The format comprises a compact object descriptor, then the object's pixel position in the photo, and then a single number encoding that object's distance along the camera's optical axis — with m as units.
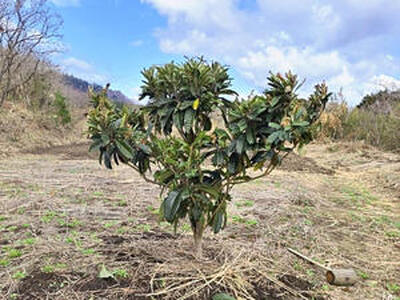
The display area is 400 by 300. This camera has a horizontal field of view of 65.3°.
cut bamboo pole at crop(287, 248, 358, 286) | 1.94
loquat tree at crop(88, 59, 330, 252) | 1.72
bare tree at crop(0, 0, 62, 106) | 9.87
